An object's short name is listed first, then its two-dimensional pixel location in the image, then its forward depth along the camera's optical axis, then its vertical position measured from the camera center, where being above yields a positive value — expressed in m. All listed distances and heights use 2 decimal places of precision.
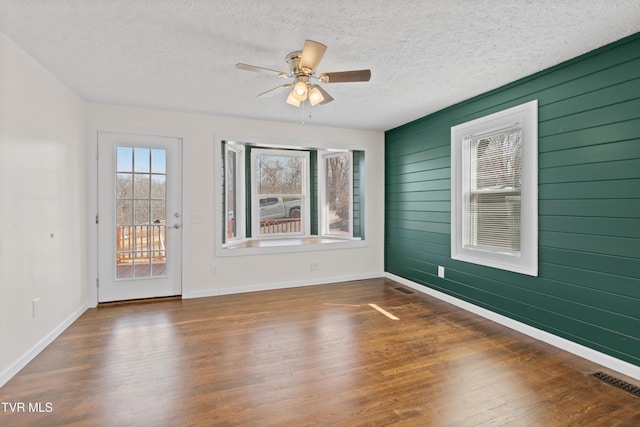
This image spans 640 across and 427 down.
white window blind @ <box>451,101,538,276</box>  2.96 +0.21
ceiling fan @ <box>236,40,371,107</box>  2.19 +1.01
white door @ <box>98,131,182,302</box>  3.84 -0.07
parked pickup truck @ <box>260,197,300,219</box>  5.45 +0.04
